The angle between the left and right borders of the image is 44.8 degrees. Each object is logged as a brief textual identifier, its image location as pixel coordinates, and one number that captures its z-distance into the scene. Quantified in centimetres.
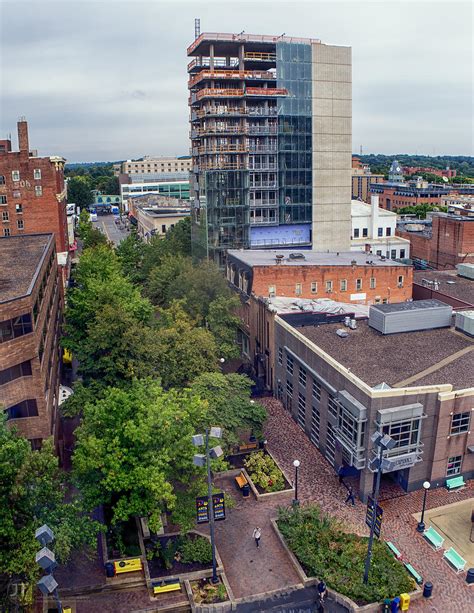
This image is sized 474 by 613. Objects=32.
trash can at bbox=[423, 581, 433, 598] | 2828
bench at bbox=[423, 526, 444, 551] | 3183
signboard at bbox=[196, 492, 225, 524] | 3008
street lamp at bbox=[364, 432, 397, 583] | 2630
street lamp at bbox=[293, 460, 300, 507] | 3378
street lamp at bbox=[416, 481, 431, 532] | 3309
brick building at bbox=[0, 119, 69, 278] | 7938
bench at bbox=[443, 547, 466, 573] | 3009
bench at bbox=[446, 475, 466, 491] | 3678
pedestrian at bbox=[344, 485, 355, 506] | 3593
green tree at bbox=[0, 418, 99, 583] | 2519
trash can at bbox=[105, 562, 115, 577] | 2980
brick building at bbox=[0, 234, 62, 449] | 3444
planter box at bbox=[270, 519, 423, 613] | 2764
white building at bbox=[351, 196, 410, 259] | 8925
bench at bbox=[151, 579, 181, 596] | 2903
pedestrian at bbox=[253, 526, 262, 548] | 3234
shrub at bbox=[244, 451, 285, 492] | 3728
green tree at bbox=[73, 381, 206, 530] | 2841
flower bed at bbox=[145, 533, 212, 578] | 3053
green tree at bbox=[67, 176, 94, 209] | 19312
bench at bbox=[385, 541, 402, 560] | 3109
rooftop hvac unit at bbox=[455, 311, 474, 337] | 4472
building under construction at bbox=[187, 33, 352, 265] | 7446
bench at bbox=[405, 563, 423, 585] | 2925
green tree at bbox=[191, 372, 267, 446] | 3781
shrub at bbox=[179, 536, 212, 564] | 3094
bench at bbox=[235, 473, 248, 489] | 3759
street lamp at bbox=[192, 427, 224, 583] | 2653
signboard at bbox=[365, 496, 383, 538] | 2802
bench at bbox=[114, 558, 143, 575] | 3012
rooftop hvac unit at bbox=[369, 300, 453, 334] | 4541
